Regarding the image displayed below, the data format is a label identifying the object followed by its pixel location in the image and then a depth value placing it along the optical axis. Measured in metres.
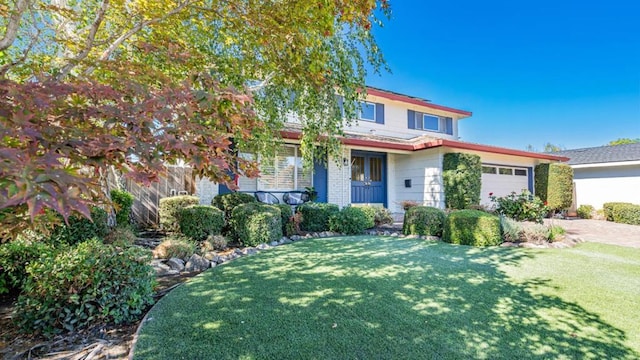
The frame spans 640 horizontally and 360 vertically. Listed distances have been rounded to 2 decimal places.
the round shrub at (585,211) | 13.85
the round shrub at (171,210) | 7.74
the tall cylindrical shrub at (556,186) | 13.59
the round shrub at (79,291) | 2.77
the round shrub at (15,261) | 3.50
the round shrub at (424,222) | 7.85
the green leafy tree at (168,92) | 1.54
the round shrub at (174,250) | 5.32
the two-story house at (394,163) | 10.57
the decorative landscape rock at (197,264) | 4.90
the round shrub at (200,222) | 6.75
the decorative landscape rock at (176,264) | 4.89
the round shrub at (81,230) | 5.05
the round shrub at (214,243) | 6.12
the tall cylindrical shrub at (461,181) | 11.16
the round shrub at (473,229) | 6.91
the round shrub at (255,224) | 6.55
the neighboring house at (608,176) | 13.91
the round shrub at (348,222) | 8.23
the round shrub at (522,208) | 9.38
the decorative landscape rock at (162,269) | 4.67
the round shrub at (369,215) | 8.73
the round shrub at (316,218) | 8.36
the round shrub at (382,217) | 9.84
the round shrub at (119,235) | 5.81
